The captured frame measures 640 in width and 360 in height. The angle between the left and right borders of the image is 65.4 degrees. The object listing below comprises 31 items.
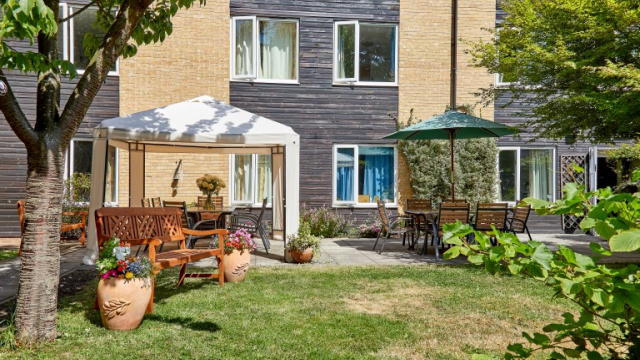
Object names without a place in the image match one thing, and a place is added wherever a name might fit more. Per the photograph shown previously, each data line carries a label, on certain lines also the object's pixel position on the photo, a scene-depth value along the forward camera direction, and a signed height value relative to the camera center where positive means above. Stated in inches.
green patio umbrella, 359.6 +39.2
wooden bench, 212.8 -24.4
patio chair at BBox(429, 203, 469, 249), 344.5 -21.9
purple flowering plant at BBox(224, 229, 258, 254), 262.1 -33.4
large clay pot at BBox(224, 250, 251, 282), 259.0 -44.6
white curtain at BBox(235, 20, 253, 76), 512.7 +135.7
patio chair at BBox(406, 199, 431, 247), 424.2 -20.8
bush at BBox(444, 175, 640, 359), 58.8 -10.7
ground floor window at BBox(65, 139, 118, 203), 484.1 +17.2
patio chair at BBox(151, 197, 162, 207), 397.9 -19.1
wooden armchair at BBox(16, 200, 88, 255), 393.2 -37.4
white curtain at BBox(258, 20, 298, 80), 517.7 +135.0
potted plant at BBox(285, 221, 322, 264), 325.1 -43.5
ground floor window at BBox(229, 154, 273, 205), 514.3 +0.6
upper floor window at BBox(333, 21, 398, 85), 526.0 +135.3
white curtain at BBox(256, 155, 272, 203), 518.3 +2.7
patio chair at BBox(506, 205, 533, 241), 386.9 -29.8
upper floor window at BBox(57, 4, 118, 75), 478.9 +140.1
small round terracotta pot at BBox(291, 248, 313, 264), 325.4 -49.5
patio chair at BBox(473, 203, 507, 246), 348.2 -25.4
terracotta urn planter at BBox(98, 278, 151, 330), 174.2 -43.3
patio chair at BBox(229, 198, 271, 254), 362.9 -34.8
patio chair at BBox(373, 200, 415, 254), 377.0 -33.3
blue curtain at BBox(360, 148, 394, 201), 531.5 +7.7
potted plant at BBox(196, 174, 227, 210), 396.2 -4.5
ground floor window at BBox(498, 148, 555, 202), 548.7 +9.0
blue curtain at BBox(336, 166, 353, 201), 524.7 -4.1
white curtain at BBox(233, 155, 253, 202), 514.9 +1.5
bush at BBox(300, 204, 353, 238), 496.1 -42.0
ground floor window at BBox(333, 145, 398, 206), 523.5 +6.5
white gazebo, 314.8 +30.5
